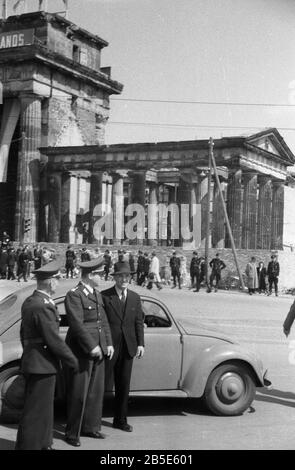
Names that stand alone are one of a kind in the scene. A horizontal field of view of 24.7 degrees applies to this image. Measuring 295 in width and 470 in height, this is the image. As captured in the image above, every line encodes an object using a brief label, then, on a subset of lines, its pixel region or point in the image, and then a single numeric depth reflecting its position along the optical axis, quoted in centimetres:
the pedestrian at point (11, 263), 3095
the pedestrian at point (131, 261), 3071
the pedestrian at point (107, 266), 2845
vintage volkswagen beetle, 751
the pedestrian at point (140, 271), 2819
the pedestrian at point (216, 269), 2856
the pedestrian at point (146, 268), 2825
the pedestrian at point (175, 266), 2892
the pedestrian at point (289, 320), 847
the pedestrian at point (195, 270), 2789
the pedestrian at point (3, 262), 3109
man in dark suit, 698
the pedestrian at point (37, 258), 3161
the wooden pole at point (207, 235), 2985
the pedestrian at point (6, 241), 3959
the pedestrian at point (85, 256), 3098
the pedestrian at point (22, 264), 2975
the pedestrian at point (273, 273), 2697
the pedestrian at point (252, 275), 2692
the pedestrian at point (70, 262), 2899
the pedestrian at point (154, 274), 2698
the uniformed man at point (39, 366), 590
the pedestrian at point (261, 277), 2759
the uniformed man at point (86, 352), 650
